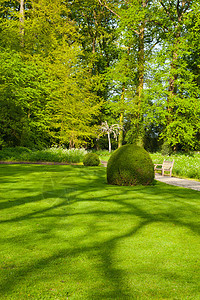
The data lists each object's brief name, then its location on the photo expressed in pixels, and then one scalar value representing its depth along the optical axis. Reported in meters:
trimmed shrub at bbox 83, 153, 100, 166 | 17.78
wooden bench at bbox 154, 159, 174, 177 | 15.17
